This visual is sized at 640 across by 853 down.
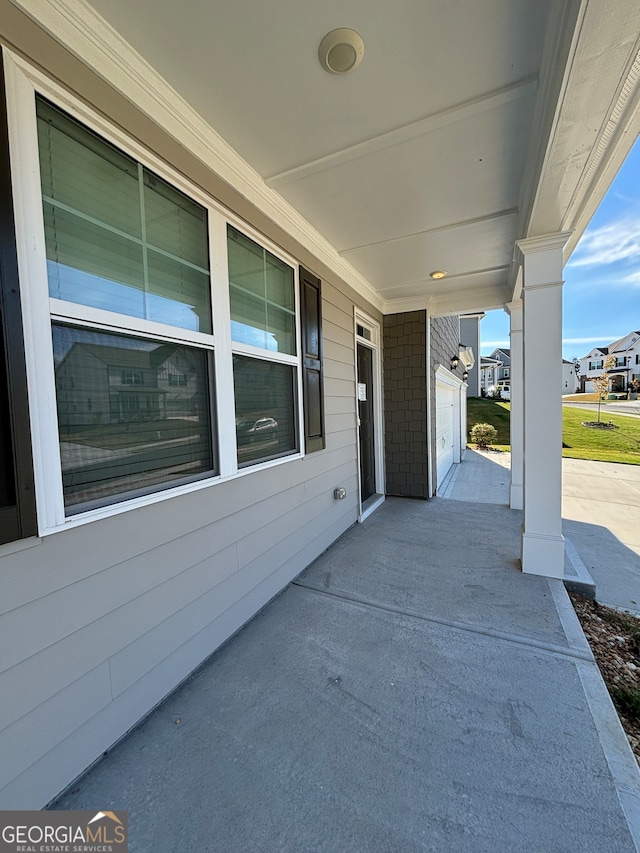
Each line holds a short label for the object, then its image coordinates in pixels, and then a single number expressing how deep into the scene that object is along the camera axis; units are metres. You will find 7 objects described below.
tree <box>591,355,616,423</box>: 16.27
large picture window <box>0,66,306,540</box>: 1.21
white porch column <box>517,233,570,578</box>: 2.59
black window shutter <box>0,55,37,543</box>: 1.09
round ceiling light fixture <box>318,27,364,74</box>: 1.38
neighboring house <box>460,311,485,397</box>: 13.32
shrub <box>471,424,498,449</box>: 10.51
